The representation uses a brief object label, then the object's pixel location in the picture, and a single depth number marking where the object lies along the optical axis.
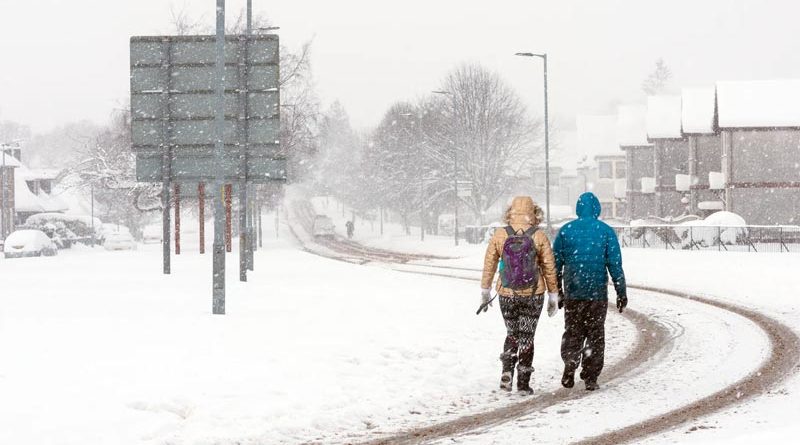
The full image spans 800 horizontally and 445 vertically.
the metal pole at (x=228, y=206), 27.64
